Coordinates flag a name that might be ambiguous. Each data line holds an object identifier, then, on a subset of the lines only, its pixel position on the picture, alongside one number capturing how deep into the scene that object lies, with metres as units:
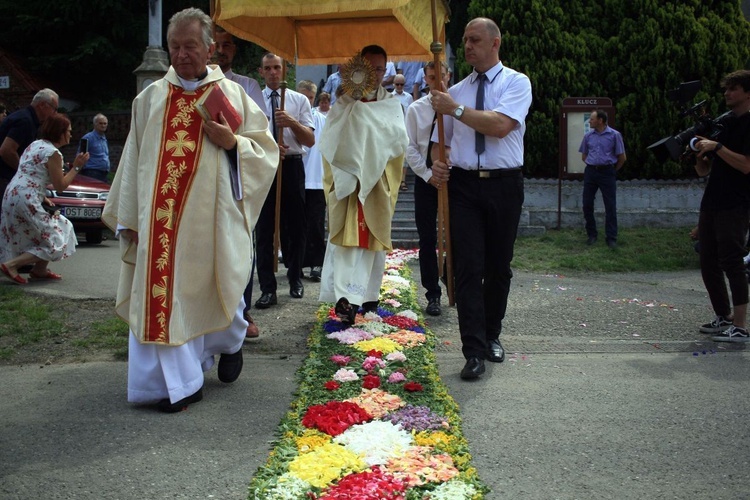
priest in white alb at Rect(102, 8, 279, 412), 5.00
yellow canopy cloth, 7.77
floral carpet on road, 3.83
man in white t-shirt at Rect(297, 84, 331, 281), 9.86
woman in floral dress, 9.34
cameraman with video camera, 6.95
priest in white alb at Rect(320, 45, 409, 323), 7.21
